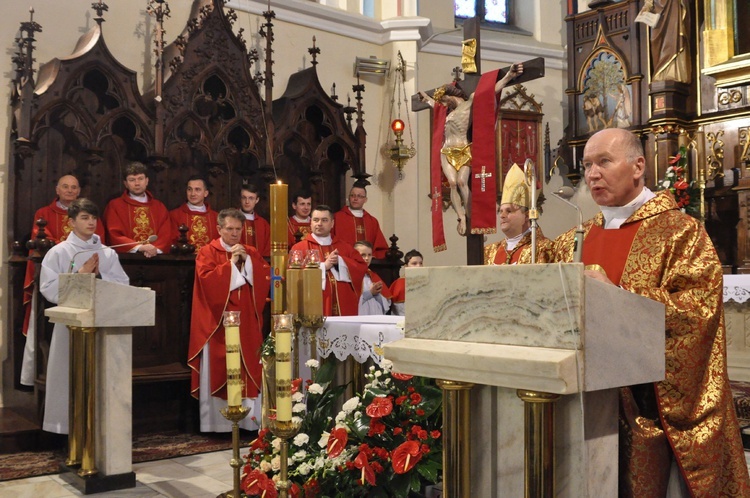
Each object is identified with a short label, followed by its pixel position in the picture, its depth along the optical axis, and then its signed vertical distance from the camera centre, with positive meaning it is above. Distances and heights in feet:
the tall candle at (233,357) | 9.68 -0.95
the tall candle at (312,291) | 13.78 -0.20
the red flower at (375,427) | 11.36 -2.14
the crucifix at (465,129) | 12.85 +2.51
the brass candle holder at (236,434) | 9.71 -2.01
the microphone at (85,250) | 18.64 +0.75
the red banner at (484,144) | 12.82 +2.19
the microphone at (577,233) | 7.38 +0.45
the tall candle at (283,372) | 8.32 -0.97
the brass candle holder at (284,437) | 8.27 -1.65
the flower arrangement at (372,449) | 10.95 -2.45
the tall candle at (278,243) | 12.23 +0.60
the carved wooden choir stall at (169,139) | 22.80 +4.81
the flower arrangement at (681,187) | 24.39 +2.83
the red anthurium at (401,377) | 11.66 -1.44
